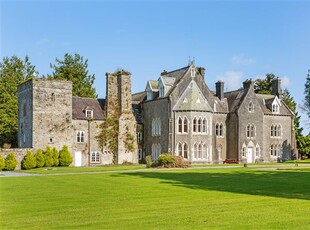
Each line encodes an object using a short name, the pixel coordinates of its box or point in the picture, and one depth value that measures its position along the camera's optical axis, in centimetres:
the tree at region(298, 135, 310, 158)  6788
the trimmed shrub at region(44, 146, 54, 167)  4753
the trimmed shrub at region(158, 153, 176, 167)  4387
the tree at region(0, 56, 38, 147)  6456
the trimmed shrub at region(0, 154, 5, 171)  4419
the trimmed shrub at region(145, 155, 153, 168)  4465
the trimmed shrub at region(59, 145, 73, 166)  4872
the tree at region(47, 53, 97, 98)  7556
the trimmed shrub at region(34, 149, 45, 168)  4678
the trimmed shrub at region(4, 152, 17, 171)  4522
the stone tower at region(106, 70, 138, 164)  5375
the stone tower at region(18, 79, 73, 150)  4894
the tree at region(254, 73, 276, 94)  8281
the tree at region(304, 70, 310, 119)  6488
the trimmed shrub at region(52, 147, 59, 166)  4818
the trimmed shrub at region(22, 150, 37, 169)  4584
